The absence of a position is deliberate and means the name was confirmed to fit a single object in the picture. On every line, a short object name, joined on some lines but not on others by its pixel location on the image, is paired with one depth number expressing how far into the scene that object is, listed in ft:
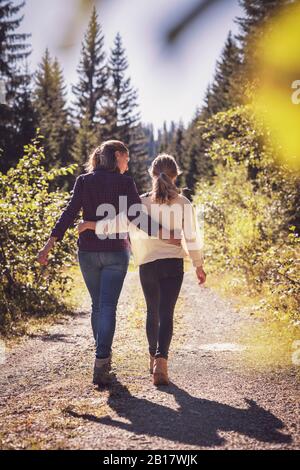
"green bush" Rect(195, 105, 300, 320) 23.13
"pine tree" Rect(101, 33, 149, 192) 135.44
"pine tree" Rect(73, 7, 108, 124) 141.59
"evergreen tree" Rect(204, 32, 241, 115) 140.56
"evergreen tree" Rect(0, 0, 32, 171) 69.72
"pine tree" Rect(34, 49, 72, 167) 133.49
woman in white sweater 15.55
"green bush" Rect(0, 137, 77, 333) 28.25
